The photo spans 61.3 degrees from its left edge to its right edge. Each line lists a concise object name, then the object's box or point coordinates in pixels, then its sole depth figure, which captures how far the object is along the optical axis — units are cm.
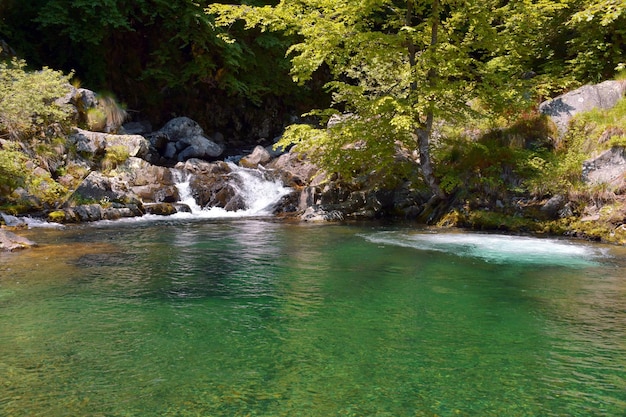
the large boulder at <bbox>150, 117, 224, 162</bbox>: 2673
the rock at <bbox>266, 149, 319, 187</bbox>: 2347
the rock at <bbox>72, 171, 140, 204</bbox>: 1856
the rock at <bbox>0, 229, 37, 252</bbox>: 1196
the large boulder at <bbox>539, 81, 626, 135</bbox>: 1639
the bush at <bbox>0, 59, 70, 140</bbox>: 1820
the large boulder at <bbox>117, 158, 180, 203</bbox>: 2097
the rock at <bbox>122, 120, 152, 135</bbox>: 2846
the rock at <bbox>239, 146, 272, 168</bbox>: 2547
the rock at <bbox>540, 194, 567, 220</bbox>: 1496
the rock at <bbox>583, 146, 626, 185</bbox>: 1455
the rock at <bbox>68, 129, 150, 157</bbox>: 2102
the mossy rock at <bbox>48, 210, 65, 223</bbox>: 1678
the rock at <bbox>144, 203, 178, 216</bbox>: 1975
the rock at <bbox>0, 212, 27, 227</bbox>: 1560
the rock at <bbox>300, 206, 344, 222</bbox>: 1858
